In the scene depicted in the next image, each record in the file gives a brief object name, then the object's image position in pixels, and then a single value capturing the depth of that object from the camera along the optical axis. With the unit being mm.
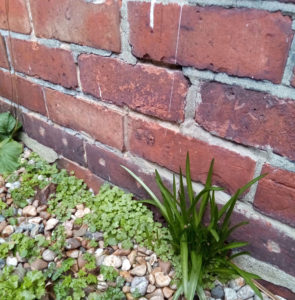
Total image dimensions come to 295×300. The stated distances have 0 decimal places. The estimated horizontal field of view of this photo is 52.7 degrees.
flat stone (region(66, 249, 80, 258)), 1030
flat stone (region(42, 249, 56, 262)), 1010
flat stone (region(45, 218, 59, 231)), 1127
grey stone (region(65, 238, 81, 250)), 1048
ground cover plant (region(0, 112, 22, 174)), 1343
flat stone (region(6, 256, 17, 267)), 998
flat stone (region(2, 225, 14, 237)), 1102
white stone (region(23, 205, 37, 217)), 1181
